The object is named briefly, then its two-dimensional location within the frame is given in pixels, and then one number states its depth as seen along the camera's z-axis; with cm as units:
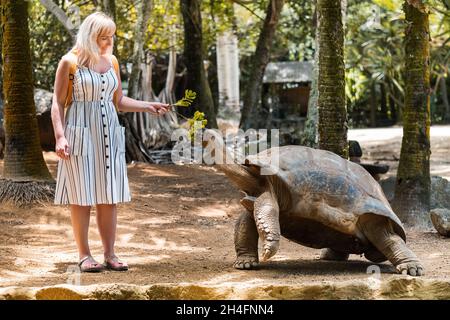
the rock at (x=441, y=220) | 838
